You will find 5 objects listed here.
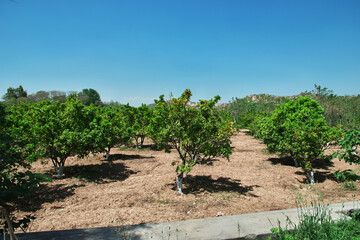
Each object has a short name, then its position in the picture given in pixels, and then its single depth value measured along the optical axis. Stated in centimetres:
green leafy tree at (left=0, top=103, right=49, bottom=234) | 276
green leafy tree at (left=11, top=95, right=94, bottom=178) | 1062
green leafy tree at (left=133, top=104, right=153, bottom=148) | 2245
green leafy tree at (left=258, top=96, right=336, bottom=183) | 1083
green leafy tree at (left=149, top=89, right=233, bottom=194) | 866
